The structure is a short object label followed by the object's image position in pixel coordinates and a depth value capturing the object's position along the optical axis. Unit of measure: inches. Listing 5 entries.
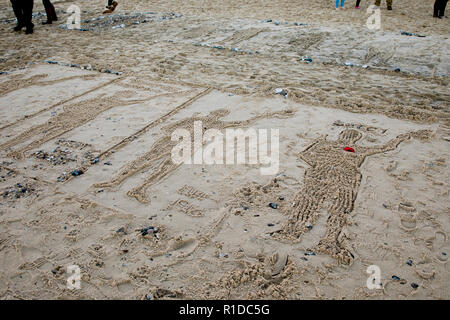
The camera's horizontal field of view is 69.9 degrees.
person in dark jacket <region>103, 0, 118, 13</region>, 403.9
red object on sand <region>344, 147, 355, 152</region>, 145.6
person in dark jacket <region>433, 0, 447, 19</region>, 373.7
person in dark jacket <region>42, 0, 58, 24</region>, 358.3
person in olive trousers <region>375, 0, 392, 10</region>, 405.5
